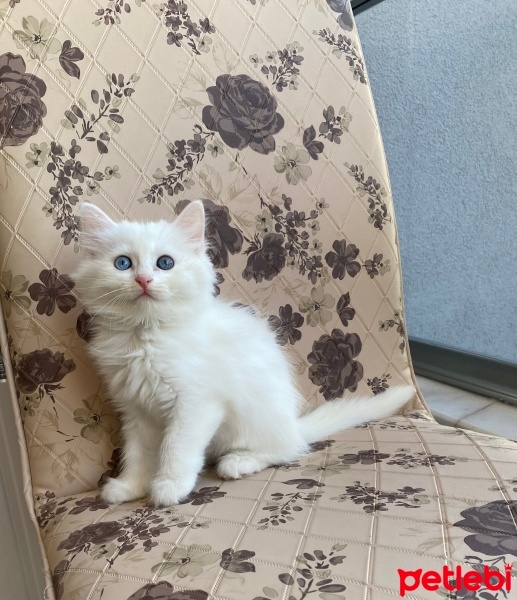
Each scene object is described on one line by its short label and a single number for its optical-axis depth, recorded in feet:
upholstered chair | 1.87
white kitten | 2.41
